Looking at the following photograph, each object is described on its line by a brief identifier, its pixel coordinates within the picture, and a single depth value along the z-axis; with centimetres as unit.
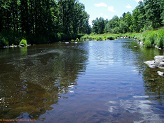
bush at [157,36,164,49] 2253
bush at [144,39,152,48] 2654
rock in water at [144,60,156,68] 1309
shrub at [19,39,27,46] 3679
